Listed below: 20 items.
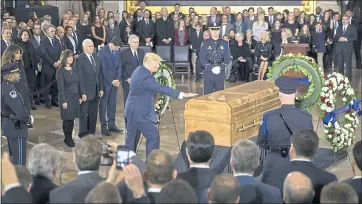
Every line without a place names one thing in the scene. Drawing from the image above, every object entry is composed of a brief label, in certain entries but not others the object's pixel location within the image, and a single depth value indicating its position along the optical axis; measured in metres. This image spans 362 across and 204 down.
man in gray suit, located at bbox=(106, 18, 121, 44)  17.39
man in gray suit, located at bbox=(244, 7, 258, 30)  18.41
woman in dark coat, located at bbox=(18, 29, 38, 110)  13.17
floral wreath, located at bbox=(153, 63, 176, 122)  11.12
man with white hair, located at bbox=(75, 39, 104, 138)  10.72
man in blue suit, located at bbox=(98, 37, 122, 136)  11.24
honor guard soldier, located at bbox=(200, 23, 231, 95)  12.27
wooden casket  8.83
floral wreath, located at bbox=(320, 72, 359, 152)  10.19
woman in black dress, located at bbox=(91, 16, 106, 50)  17.27
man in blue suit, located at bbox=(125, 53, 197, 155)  8.73
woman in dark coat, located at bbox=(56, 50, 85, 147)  10.27
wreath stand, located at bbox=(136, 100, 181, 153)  10.75
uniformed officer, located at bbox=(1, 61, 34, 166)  8.33
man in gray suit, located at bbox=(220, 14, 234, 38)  17.58
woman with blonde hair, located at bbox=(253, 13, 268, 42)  17.83
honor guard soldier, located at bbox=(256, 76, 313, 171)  7.16
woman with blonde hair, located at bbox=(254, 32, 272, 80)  16.14
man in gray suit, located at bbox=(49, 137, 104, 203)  4.91
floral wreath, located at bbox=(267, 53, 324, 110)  11.22
